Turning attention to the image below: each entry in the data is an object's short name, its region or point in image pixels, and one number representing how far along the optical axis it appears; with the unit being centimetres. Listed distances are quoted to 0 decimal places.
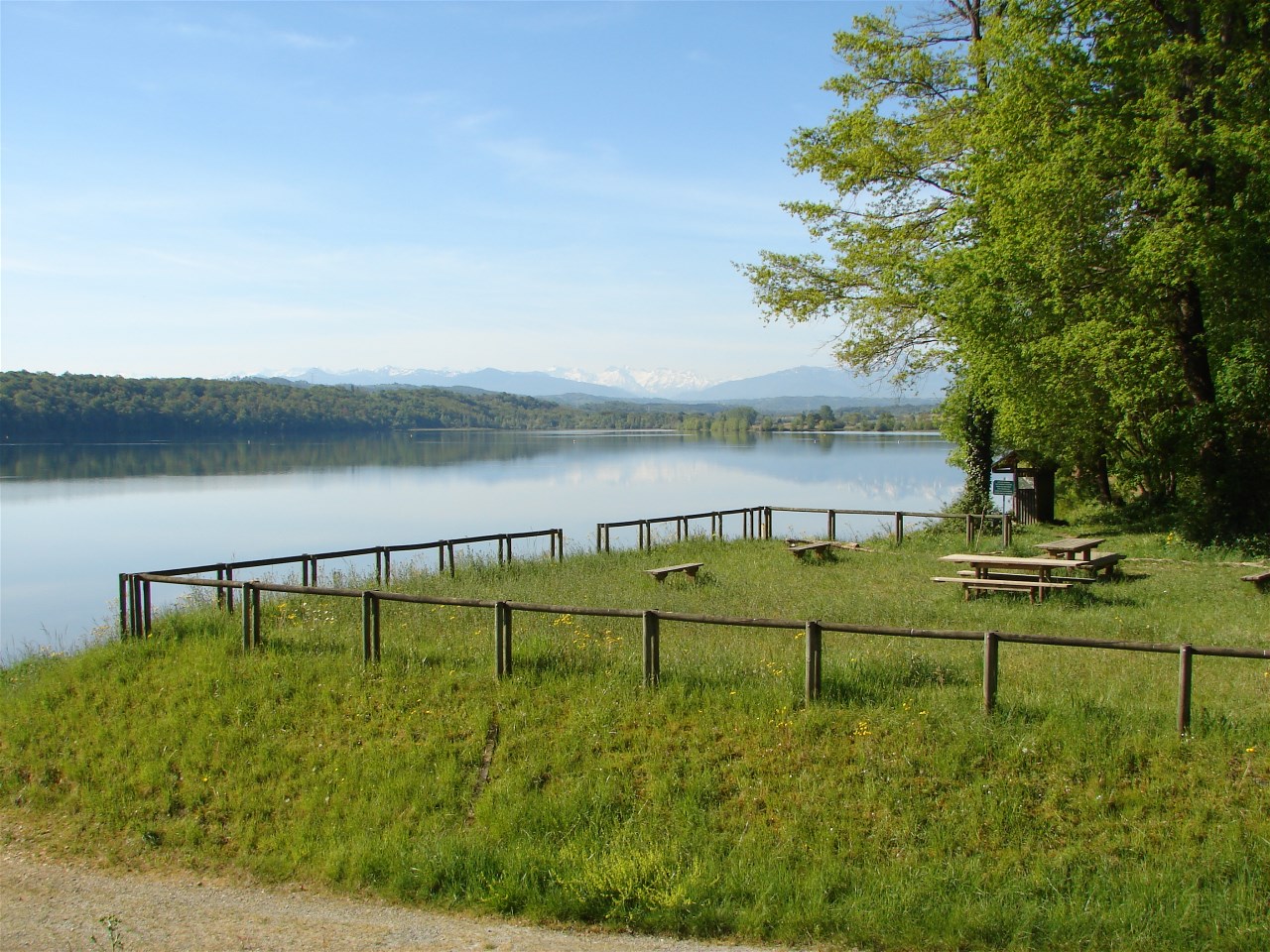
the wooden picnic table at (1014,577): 1515
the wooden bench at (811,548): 2011
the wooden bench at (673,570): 1678
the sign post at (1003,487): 2631
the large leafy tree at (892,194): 2608
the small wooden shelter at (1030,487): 2712
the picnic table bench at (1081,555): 1664
